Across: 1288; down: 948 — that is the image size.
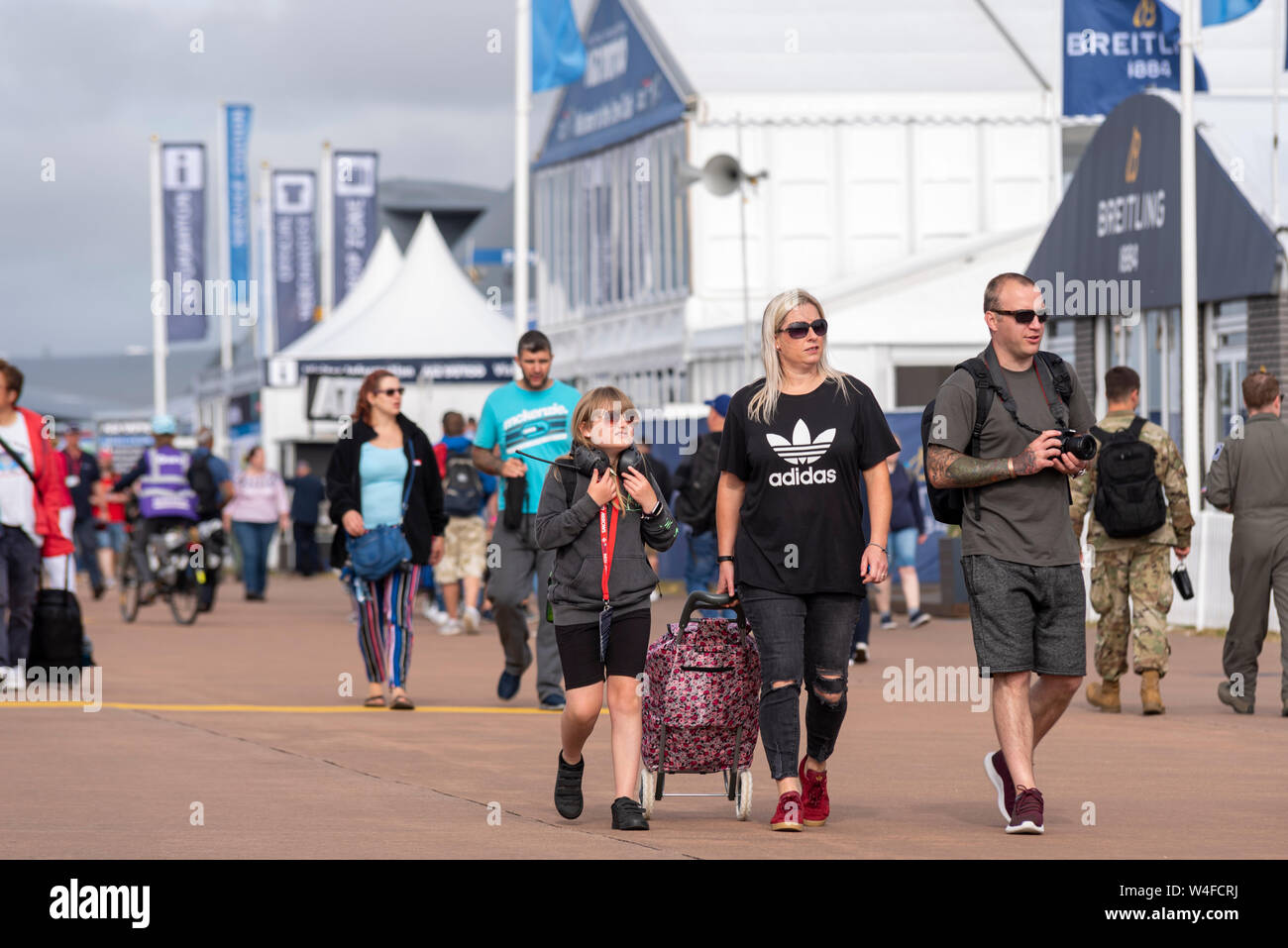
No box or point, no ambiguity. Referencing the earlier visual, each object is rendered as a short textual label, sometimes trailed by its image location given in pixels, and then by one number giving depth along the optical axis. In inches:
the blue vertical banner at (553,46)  1053.8
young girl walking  332.8
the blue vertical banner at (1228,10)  876.0
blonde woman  323.9
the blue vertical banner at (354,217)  1834.4
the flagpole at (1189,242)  788.6
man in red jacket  534.0
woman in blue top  504.7
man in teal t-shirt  490.9
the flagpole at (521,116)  1054.4
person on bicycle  881.5
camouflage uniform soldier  487.8
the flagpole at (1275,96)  810.2
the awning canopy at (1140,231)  826.2
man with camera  324.5
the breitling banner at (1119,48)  893.8
